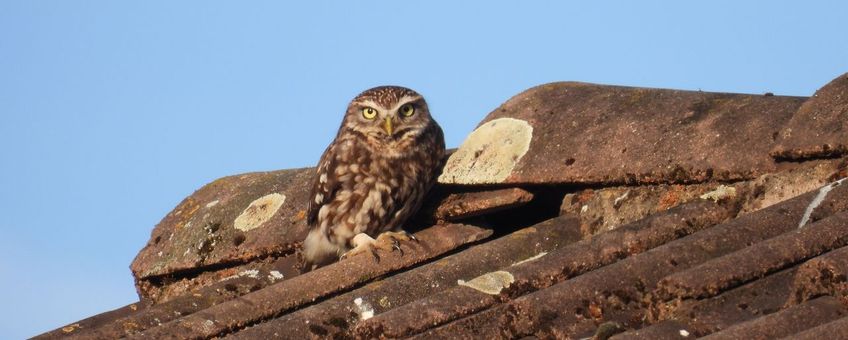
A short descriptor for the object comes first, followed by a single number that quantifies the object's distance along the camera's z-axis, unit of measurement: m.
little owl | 13.73
